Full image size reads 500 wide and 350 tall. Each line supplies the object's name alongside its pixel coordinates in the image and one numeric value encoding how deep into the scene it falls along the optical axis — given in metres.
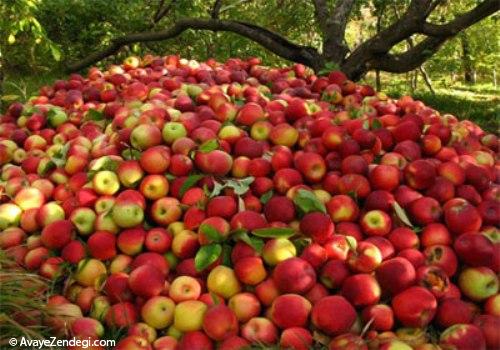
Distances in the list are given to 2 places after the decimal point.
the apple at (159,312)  2.02
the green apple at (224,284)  2.08
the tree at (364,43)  5.00
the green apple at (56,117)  3.63
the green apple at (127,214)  2.36
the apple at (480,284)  2.05
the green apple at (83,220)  2.43
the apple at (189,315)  1.97
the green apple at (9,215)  2.61
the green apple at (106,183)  2.54
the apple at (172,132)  2.78
